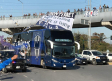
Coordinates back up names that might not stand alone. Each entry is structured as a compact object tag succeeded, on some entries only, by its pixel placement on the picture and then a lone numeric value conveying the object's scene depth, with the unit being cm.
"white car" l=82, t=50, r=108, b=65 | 2664
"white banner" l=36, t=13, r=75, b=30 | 2129
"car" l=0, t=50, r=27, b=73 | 1580
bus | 1928
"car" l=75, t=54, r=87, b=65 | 2600
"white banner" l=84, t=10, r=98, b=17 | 3885
